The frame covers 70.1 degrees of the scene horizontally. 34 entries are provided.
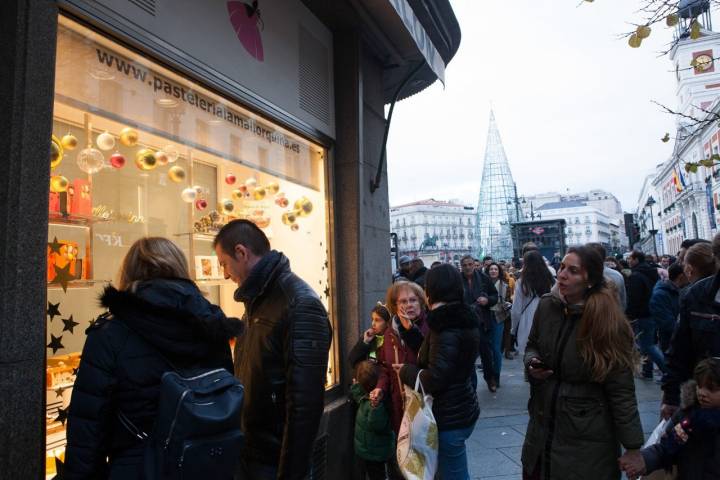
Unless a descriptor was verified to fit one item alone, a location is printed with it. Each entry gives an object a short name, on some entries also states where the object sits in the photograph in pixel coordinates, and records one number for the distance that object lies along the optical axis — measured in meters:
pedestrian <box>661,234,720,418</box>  3.21
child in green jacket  3.92
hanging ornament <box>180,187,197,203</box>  4.28
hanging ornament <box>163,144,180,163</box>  3.92
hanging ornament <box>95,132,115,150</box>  3.36
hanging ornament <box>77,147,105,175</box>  3.20
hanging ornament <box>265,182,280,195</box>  5.03
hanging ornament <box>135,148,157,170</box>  3.72
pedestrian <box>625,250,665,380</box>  8.36
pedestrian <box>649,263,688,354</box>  6.82
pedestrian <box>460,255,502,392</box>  7.99
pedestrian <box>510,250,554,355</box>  5.84
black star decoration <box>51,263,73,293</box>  2.79
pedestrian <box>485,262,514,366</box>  8.30
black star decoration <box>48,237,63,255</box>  2.88
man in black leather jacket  2.42
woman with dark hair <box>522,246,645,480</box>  2.71
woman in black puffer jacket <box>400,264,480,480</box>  3.39
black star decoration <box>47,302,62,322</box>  2.61
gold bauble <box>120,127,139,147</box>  3.50
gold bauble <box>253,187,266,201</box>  4.95
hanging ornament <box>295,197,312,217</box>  5.26
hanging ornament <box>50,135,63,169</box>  2.78
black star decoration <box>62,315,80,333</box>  2.72
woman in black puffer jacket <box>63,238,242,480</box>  1.78
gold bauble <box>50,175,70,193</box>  2.91
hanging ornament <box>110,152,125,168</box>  3.52
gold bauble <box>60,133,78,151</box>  2.91
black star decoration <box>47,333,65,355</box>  2.58
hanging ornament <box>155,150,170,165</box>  3.88
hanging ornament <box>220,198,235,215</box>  4.73
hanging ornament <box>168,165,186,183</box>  4.07
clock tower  70.75
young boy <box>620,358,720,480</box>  2.65
